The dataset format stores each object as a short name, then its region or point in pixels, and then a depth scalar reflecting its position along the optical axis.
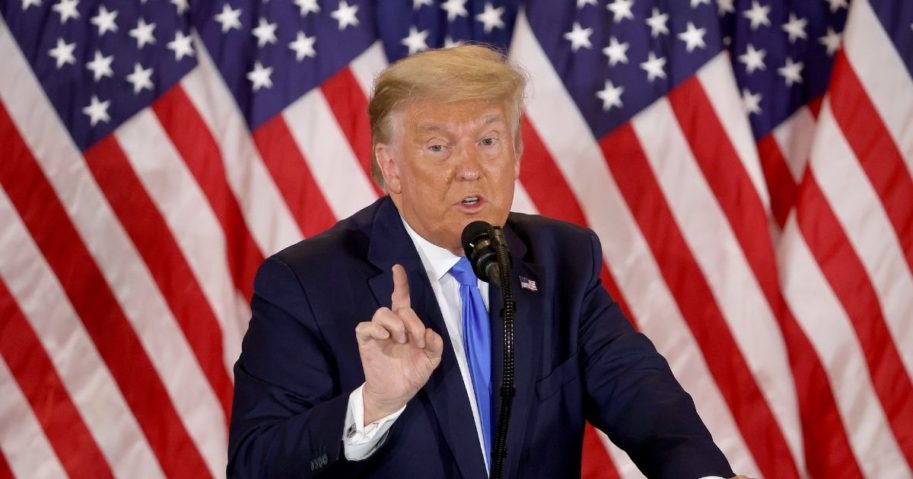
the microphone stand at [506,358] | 8.25
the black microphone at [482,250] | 8.27
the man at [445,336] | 8.46
